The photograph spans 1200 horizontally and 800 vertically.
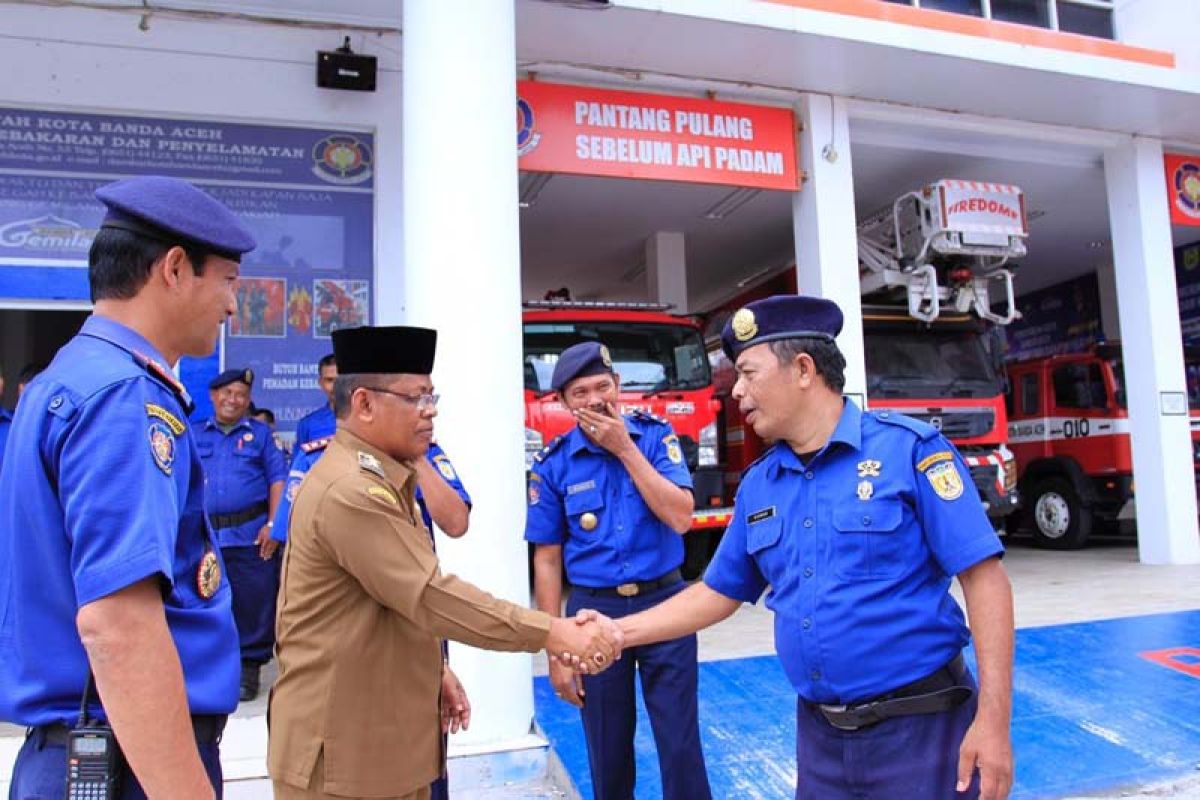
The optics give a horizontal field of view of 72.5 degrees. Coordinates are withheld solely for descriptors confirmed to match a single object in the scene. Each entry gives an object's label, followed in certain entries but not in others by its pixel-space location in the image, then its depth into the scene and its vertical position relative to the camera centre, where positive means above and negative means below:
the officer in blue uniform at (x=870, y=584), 1.67 -0.29
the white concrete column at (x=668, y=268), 10.35 +2.37
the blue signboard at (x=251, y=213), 5.43 +1.79
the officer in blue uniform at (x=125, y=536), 1.15 -0.09
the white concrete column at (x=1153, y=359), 7.96 +0.79
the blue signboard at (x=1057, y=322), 13.61 +2.10
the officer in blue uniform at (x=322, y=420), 4.54 +0.26
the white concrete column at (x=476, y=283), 3.56 +0.81
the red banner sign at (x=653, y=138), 6.50 +2.62
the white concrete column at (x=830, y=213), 7.03 +2.06
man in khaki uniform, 1.67 -0.37
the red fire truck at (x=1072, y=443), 9.24 -0.02
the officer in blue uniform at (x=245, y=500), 4.43 -0.17
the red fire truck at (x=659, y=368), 6.75 +0.75
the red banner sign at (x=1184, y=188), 8.46 +2.59
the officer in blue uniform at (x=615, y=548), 2.61 -0.31
